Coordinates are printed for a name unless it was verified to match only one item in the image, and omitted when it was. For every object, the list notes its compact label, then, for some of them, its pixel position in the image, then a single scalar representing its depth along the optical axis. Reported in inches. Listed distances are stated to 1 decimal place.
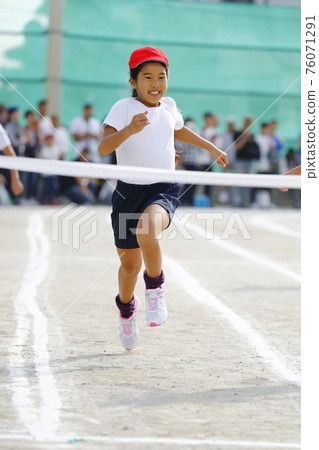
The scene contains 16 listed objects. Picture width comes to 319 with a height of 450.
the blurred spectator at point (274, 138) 853.8
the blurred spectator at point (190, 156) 784.9
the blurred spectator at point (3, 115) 727.1
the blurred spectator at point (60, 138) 775.5
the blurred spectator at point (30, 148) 752.3
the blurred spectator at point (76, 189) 789.9
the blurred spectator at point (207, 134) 807.1
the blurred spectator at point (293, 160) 881.5
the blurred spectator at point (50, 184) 765.3
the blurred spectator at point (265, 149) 845.2
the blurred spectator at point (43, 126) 760.3
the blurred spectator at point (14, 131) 733.9
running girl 233.6
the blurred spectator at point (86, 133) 759.1
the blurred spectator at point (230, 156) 810.8
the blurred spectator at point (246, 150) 810.2
